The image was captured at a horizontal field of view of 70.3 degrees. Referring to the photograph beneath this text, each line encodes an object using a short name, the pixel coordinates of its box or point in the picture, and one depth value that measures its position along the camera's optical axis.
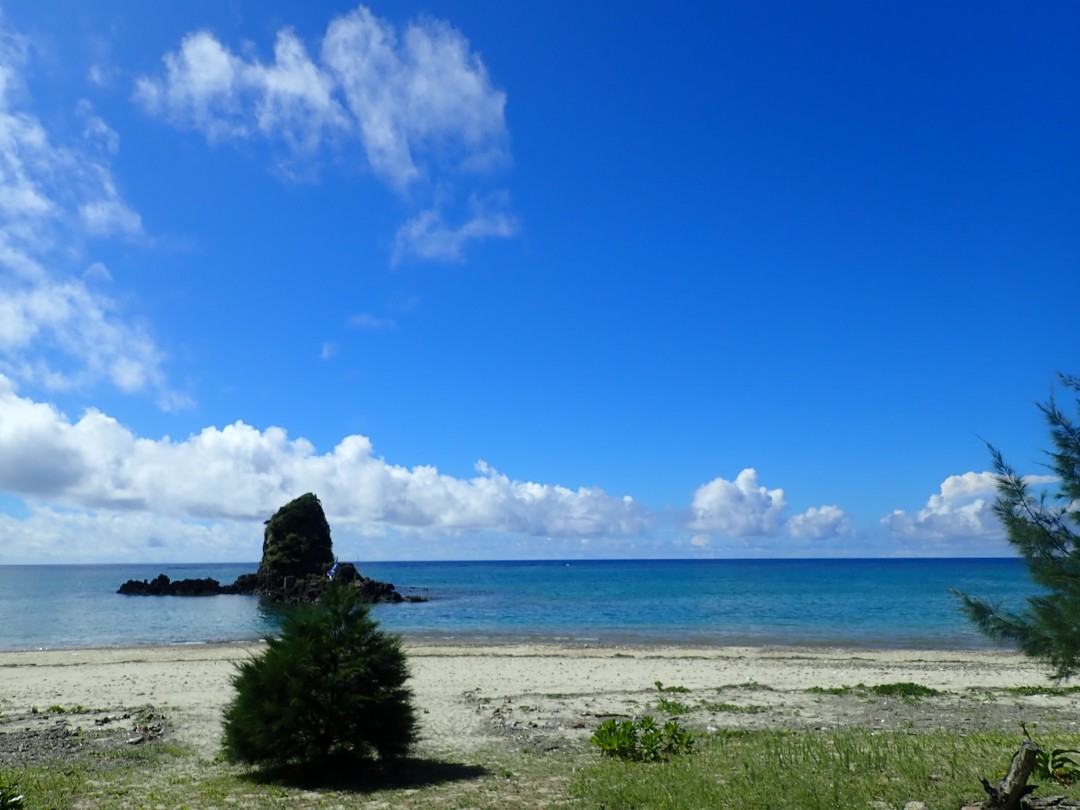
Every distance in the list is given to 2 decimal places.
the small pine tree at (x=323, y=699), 11.31
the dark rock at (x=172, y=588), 101.62
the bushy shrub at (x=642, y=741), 11.81
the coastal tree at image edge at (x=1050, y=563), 10.19
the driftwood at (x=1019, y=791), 7.03
